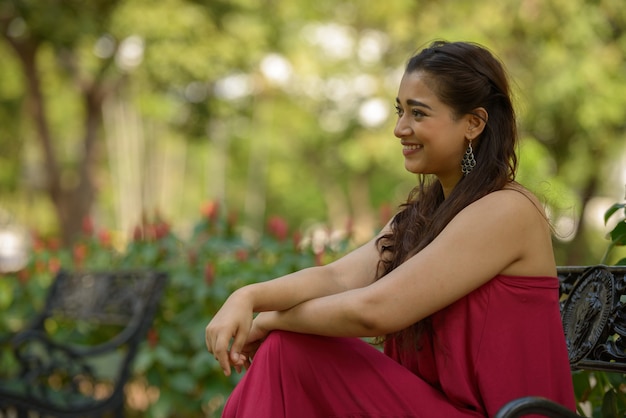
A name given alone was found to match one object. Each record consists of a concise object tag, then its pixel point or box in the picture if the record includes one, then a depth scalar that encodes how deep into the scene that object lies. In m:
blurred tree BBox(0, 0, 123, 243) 12.89
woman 2.32
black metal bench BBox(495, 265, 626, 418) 2.61
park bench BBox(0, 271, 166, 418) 4.55
